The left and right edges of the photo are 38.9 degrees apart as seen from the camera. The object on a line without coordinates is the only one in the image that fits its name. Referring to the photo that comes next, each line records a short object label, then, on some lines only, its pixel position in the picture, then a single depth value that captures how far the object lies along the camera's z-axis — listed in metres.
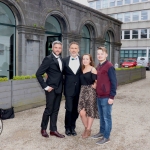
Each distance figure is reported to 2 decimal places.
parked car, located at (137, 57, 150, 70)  31.86
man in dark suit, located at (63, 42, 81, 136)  4.88
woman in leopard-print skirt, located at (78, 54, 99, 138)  4.81
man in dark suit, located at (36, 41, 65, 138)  4.74
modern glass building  38.94
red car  28.79
